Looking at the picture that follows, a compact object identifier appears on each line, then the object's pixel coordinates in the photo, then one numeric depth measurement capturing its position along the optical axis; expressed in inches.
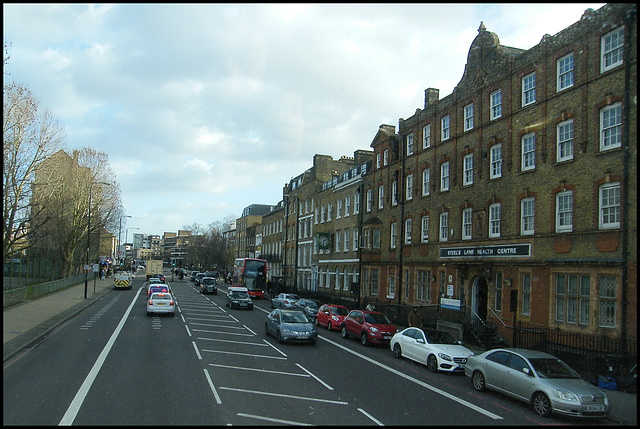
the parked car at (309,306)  1238.4
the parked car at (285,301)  1358.1
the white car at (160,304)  1119.0
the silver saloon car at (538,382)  429.1
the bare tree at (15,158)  1054.4
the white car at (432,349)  627.2
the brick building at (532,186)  669.9
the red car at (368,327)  842.8
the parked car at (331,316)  1056.8
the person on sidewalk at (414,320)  1077.0
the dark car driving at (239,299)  1409.9
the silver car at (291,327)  797.2
